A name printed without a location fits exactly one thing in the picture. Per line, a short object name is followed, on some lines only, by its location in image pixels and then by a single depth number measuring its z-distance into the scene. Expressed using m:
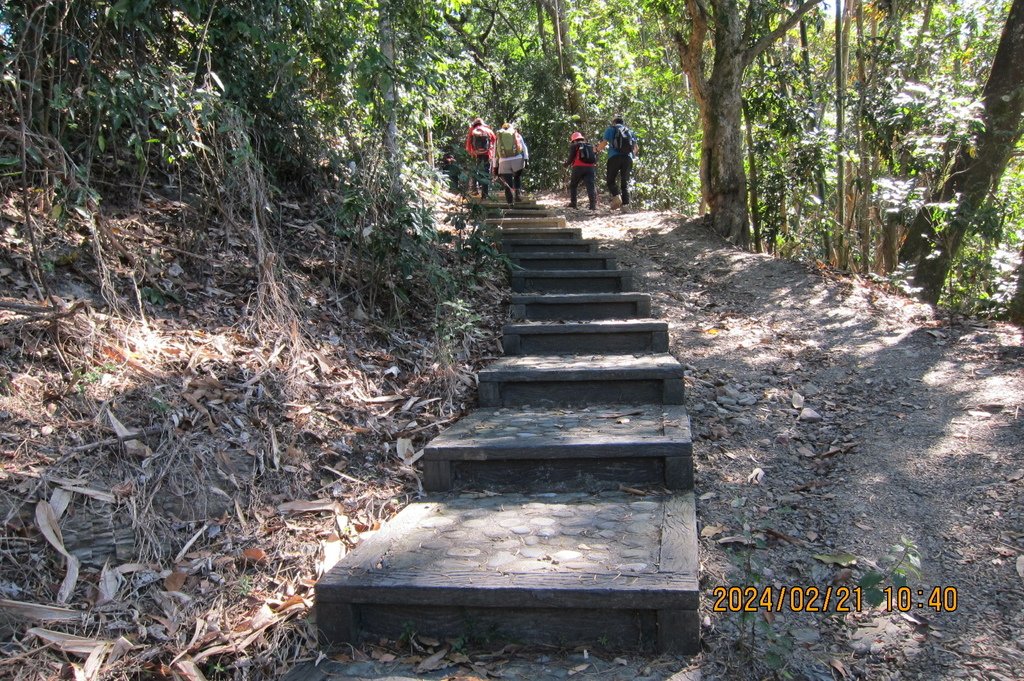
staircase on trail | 2.47
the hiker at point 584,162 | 11.22
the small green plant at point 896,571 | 2.23
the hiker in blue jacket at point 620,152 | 11.40
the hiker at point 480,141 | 11.14
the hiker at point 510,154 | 11.32
